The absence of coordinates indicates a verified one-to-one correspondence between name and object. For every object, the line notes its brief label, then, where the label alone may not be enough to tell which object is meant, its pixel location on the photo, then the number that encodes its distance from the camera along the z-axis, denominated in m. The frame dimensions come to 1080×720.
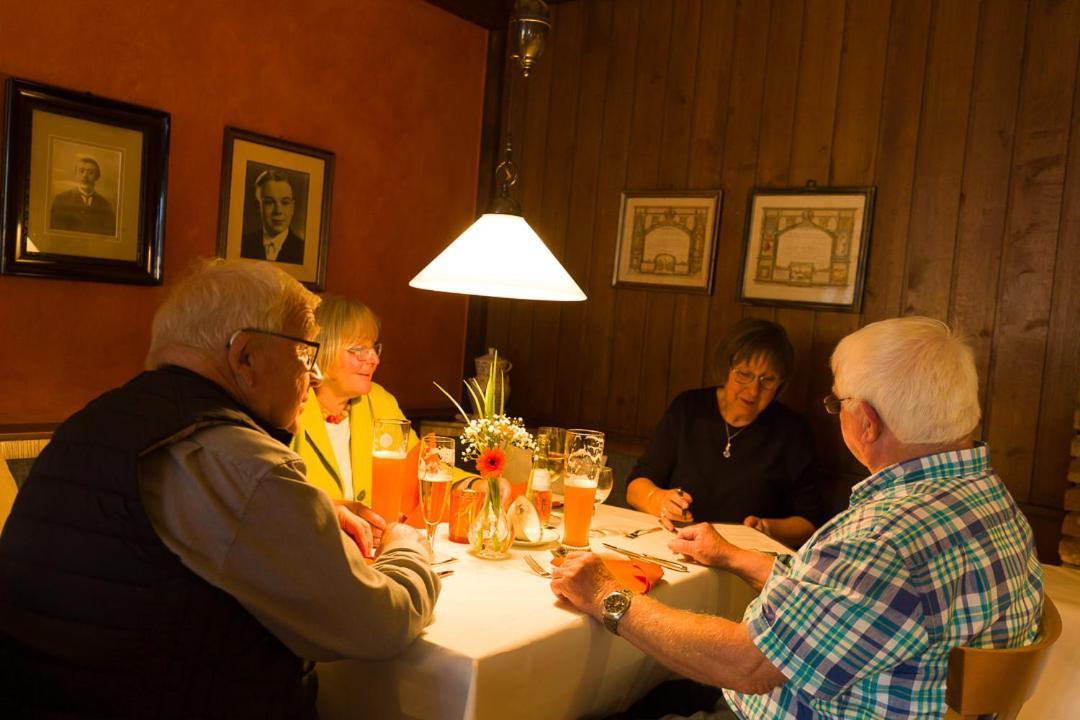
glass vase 1.75
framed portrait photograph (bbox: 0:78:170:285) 2.41
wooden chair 1.21
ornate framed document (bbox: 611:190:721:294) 3.42
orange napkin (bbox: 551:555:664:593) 1.65
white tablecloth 1.30
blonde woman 2.41
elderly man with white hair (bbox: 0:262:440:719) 1.15
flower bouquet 1.72
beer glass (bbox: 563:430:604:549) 1.85
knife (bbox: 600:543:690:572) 1.82
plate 1.86
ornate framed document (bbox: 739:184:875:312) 3.08
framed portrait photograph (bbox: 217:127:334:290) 3.00
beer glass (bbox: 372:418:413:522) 1.84
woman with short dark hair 2.84
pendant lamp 1.88
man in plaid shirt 1.20
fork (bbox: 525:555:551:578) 1.68
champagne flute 1.73
